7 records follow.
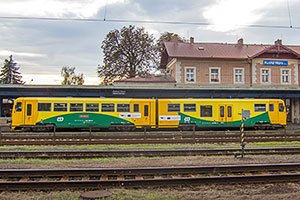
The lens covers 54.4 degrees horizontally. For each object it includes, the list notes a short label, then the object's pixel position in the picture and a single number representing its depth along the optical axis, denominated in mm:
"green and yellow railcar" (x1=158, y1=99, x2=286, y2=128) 23422
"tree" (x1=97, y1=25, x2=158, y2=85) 46275
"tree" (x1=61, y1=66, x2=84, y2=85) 61531
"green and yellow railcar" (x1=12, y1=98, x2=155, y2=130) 22500
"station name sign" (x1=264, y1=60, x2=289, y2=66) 35531
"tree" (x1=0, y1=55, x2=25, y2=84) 65438
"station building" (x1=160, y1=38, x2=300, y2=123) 35000
